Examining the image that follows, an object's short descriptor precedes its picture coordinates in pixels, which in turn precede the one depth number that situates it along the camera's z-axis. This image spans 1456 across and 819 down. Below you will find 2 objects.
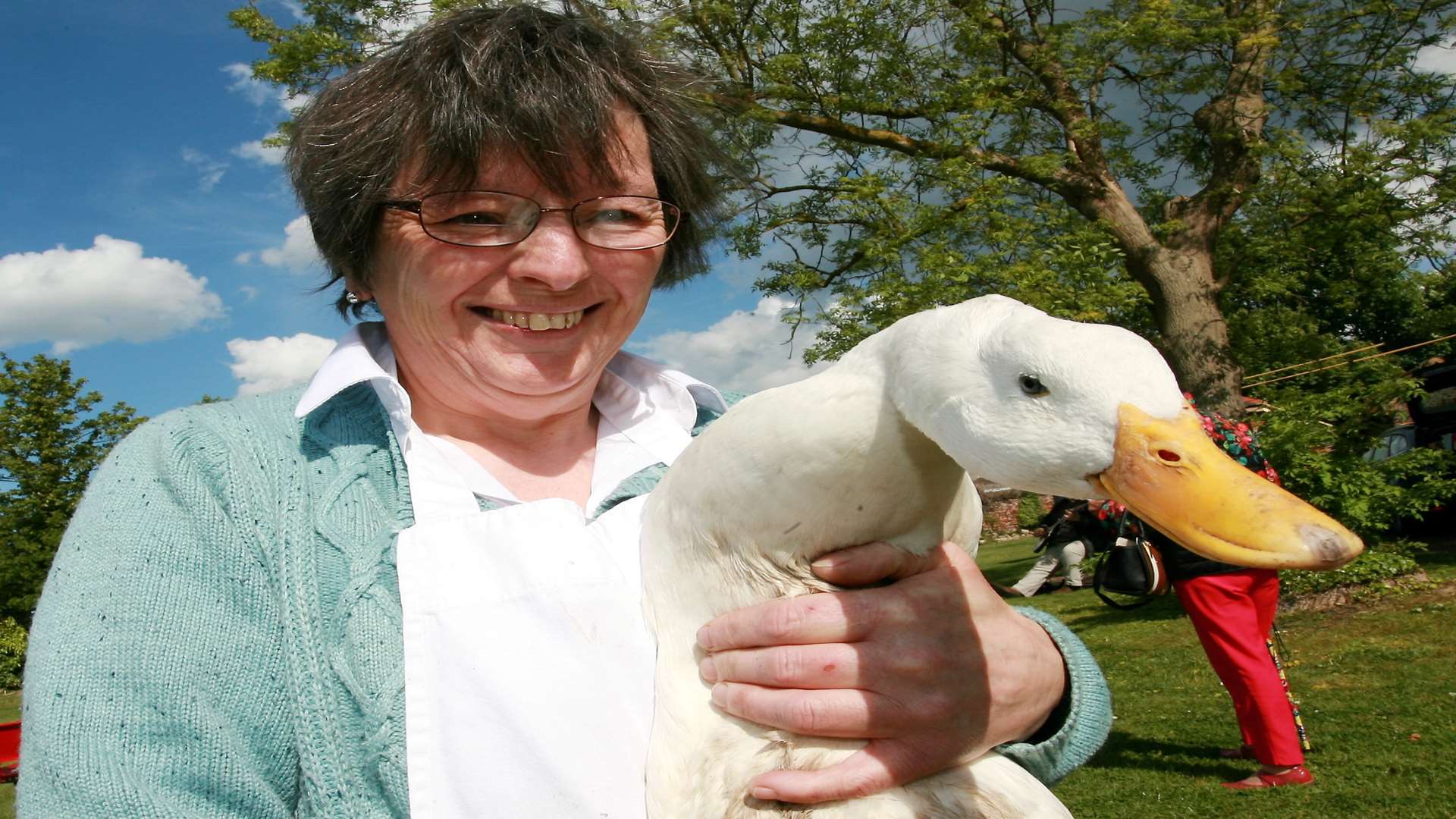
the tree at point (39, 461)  14.78
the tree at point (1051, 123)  8.45
